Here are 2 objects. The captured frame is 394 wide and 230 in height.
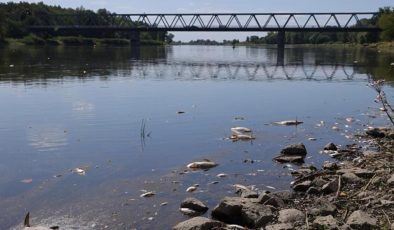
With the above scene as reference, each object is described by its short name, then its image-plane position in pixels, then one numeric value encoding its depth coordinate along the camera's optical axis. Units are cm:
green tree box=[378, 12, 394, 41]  15077
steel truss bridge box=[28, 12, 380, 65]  16450
